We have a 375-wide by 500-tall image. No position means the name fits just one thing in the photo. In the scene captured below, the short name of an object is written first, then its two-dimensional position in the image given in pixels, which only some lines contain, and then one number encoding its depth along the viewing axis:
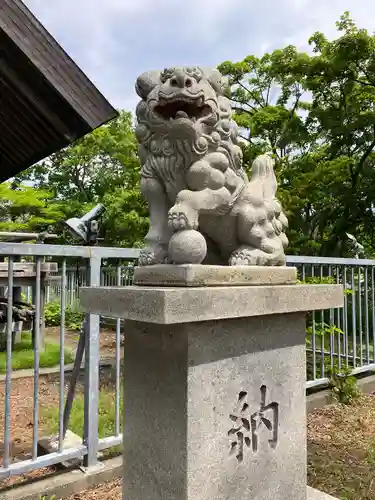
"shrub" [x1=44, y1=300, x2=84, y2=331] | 9.65
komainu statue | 1.80
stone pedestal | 1.64
